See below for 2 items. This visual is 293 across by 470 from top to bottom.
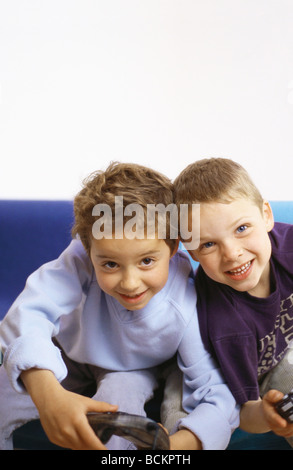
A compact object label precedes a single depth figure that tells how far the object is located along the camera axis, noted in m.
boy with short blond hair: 0.67
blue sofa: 1.23
